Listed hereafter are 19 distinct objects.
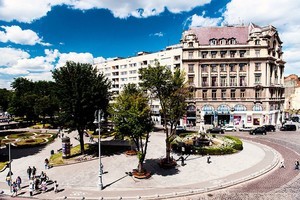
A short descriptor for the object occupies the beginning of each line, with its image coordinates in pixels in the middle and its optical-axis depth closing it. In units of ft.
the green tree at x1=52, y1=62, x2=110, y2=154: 129.59
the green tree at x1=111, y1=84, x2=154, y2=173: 93.30
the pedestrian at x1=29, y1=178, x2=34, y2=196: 83.76
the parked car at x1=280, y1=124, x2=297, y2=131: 212.84
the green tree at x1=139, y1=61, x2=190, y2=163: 110.32
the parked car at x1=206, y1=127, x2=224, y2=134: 202.28
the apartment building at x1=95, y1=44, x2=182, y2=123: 276.84
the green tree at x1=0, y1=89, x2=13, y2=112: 392.51
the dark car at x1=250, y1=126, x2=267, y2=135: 196.24
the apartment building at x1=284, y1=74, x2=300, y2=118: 444.14
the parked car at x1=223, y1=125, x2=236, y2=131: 218.18
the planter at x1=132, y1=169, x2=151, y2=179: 95.09
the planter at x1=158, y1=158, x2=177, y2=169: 108.37
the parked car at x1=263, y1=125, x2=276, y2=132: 212.43
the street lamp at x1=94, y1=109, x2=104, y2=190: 85.76
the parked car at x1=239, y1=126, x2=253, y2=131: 217.03
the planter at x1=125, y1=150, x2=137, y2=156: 130.62
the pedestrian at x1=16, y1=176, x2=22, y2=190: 88.84
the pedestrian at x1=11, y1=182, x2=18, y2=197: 83.68
